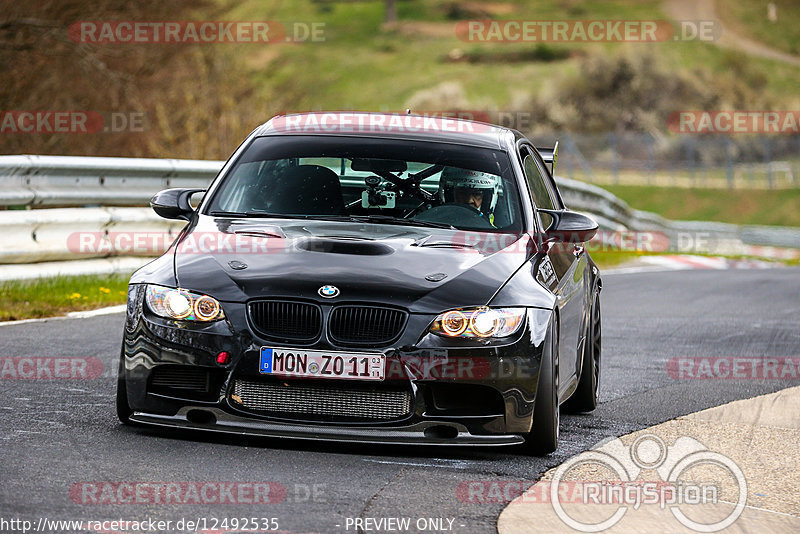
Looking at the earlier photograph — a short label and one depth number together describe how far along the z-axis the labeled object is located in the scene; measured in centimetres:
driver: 1496
